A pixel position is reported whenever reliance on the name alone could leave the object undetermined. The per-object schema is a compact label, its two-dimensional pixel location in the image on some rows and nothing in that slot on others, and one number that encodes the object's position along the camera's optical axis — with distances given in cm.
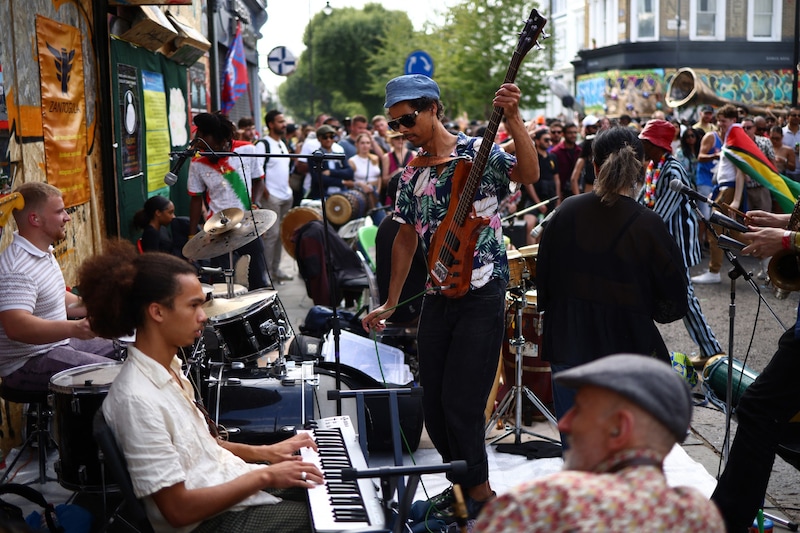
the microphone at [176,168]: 528
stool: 473
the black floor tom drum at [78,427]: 408
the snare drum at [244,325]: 502
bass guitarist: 418
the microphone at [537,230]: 577
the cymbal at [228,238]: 599
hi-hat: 609
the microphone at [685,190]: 450
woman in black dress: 399
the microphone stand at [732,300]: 441
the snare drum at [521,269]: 585
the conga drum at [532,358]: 618
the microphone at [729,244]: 423
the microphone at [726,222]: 411
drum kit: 488
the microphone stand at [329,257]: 451
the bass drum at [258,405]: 491
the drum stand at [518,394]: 572
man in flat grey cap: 182
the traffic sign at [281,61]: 2138
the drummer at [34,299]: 446
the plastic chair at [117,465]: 278
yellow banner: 643
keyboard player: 284
